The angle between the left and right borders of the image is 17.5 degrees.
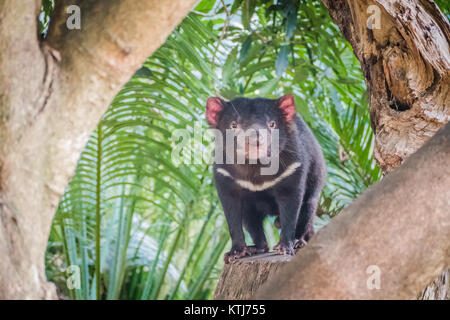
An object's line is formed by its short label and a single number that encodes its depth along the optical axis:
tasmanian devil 2.84
